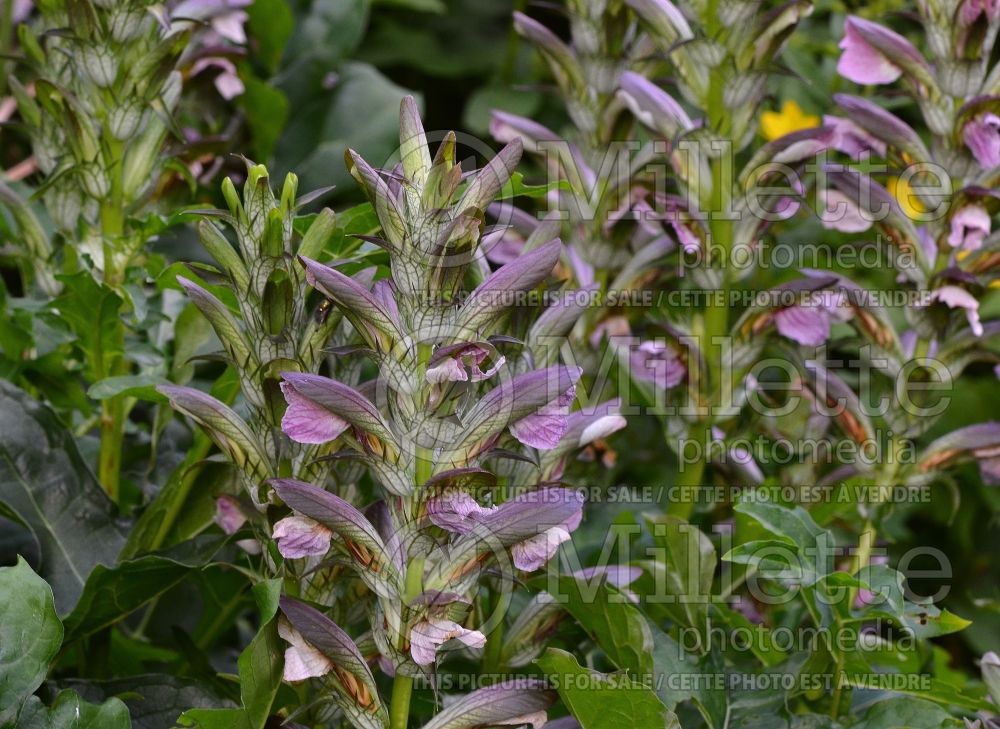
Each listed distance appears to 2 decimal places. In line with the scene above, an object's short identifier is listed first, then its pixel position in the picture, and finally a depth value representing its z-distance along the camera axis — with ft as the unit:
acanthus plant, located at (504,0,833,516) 5.78
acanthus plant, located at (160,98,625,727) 5.15
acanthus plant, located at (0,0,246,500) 5.68
